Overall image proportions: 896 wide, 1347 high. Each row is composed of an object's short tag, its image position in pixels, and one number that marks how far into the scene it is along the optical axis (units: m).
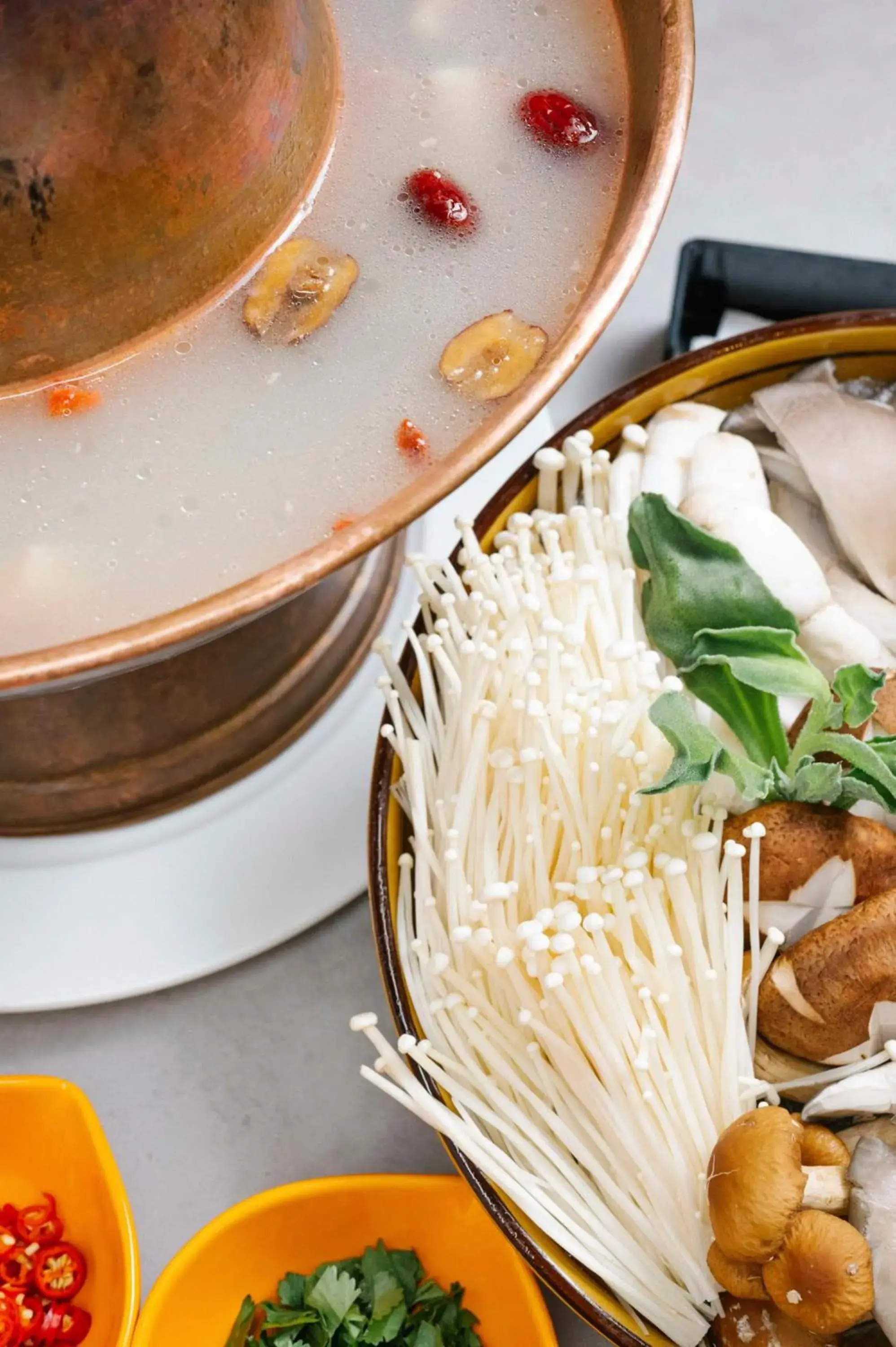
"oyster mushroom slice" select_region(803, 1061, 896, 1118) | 0.80
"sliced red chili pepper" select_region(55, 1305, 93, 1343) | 1.01
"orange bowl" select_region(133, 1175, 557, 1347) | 0.96
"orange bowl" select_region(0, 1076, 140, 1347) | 0.97
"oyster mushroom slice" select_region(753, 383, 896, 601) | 0.99
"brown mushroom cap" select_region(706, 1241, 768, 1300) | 0.77
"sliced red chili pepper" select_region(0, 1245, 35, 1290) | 1.02
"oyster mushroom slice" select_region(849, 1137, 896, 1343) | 0.75
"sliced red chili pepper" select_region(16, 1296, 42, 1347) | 1.00
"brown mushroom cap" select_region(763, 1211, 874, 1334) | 0.73
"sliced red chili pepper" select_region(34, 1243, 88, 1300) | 1.02
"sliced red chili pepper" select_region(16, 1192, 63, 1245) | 1.04
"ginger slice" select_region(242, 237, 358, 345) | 0.87
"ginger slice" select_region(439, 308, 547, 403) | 0.82
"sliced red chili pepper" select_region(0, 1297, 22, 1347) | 0.99
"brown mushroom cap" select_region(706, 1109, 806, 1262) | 0.74
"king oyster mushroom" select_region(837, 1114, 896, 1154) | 0.81
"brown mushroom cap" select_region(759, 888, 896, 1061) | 0.79
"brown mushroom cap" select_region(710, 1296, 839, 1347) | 0.78
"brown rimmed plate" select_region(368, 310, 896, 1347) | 0.93
